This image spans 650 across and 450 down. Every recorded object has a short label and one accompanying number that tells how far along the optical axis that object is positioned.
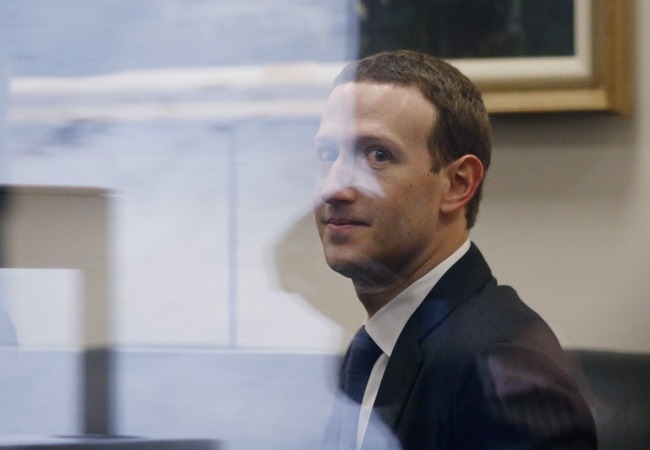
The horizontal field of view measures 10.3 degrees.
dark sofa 3.62
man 3.32
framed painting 3.75
